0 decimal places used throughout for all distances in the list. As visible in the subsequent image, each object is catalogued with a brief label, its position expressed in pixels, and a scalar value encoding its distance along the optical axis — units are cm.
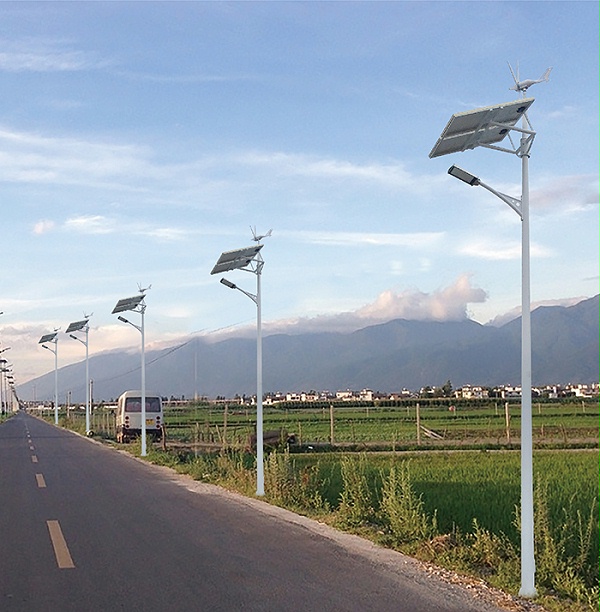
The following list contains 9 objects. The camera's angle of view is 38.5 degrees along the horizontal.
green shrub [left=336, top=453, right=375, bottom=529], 1283
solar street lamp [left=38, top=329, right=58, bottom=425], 6562
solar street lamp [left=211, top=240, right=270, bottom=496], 1709
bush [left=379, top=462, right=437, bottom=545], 1112
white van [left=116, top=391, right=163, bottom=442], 3866
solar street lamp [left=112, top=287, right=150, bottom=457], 3116
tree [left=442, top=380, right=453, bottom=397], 13288
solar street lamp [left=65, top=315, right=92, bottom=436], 5125
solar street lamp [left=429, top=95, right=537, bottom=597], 845
